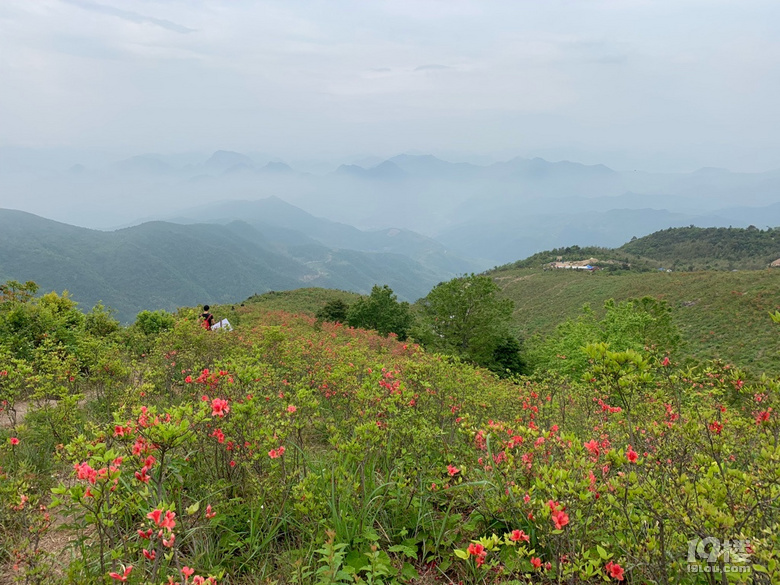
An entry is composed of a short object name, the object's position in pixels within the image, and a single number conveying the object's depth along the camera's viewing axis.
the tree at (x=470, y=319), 22.88
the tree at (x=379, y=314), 29.34
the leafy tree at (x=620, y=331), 18.41
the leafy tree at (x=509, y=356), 23.92
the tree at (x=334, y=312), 32.25
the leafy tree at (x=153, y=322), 13.64
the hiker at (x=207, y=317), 12.14
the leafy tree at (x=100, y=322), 12.13
